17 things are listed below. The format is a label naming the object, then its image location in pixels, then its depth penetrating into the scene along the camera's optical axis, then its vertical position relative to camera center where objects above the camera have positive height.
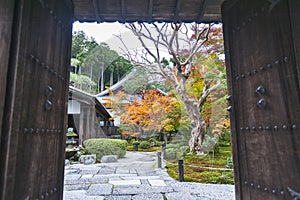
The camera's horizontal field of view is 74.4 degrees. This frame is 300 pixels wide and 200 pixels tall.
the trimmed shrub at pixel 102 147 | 7.79 -0.73
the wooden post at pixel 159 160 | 6.12 -0.98
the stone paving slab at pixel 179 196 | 3.16 -1.12
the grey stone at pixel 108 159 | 7.32 -1.13
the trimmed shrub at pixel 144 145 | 11.90 -1.02
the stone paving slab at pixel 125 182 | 4.13 -1.16
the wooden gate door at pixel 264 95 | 0.99 +0.19
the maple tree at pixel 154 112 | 8.98 +0.76
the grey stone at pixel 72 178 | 4.37 -1.16
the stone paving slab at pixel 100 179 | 4.40 -1.17
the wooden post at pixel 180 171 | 4.37 -0.95
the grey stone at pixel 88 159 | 6.91 -1.07
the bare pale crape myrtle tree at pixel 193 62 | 7.16 +2.45
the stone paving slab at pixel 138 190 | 3.51 -1.13
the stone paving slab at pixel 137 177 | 4.72 -1.18
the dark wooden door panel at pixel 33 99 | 0.88 +0.16
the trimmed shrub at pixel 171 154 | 7.27 -0.98
